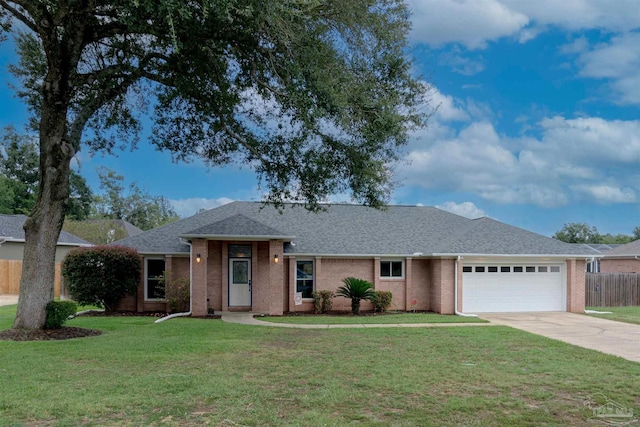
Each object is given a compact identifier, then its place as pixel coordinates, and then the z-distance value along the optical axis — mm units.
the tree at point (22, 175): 43344
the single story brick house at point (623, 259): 30984
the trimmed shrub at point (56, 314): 11430
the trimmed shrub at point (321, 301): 17641
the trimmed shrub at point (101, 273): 16484
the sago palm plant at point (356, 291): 17219
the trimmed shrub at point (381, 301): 17781
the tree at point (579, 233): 69675
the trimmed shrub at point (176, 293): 16766
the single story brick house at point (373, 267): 17516
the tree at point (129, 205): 45719
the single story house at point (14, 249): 25766
